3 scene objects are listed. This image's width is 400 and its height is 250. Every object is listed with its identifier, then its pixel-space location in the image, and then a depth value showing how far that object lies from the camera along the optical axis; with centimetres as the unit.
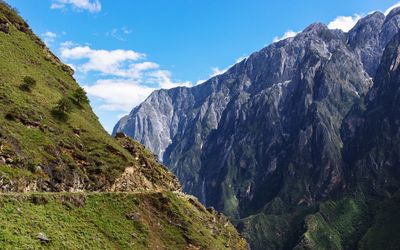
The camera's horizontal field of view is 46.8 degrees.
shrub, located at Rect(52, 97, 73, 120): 9836
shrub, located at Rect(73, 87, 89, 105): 11862
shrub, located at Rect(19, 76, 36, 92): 9835
